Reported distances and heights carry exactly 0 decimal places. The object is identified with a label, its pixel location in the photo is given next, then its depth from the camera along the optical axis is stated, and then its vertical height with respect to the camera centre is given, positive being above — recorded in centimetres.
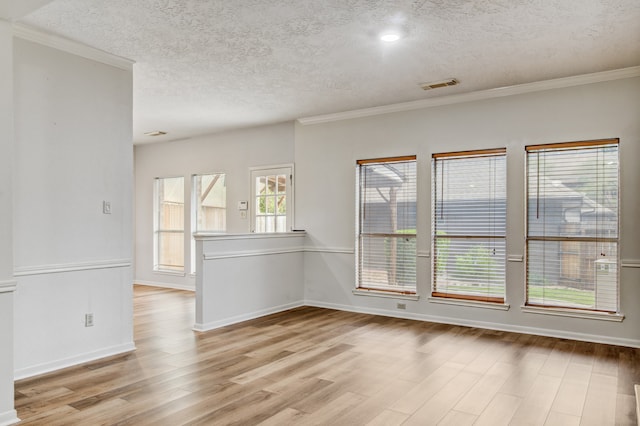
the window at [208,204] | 775 +17
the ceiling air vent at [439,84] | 474 +137
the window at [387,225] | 571 -16
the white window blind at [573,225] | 452 -13
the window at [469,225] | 509 -14
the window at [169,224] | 824 -19
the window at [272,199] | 680 +22
